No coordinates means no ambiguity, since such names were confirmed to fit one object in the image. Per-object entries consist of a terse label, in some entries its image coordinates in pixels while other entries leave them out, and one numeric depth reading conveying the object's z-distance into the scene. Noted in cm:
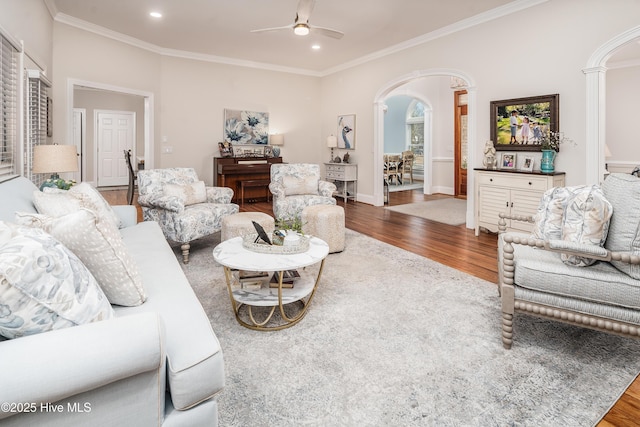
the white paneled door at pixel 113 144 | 956
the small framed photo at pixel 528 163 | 453
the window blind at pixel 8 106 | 305
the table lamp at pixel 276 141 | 788
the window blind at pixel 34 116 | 363
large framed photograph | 434
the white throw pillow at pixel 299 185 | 509
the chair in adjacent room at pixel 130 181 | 662
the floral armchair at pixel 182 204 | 364
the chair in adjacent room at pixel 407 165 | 1093
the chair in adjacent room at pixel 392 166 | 1046
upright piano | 711
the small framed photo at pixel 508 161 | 474
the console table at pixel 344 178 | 772
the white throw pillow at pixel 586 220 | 187
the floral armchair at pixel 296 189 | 475
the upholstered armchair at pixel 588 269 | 181
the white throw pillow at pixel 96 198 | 243
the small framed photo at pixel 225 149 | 729
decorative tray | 243
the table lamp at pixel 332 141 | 802
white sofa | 88
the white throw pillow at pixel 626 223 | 183
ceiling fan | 344
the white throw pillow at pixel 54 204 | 201
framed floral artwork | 753
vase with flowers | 424
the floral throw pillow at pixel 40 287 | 95
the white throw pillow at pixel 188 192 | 399
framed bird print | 769
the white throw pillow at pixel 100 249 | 131
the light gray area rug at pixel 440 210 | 593
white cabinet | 423
